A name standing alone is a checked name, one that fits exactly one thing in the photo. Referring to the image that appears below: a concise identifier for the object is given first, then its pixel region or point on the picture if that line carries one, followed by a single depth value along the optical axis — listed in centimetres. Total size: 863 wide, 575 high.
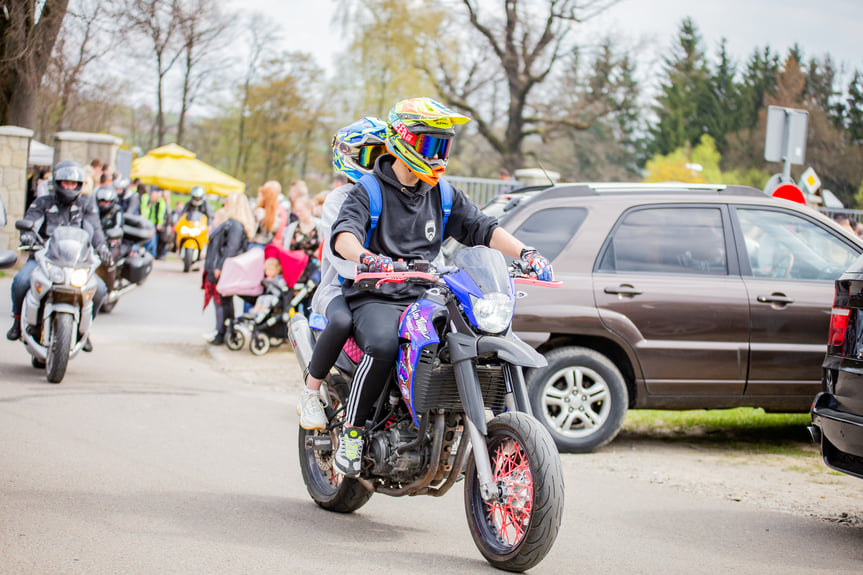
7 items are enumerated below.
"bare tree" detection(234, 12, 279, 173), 5216
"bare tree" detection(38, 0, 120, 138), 2366
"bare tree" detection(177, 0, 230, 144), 4068
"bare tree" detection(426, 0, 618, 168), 3881
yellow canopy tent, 3244
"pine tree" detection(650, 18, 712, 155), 7406
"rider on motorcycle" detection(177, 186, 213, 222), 2520
